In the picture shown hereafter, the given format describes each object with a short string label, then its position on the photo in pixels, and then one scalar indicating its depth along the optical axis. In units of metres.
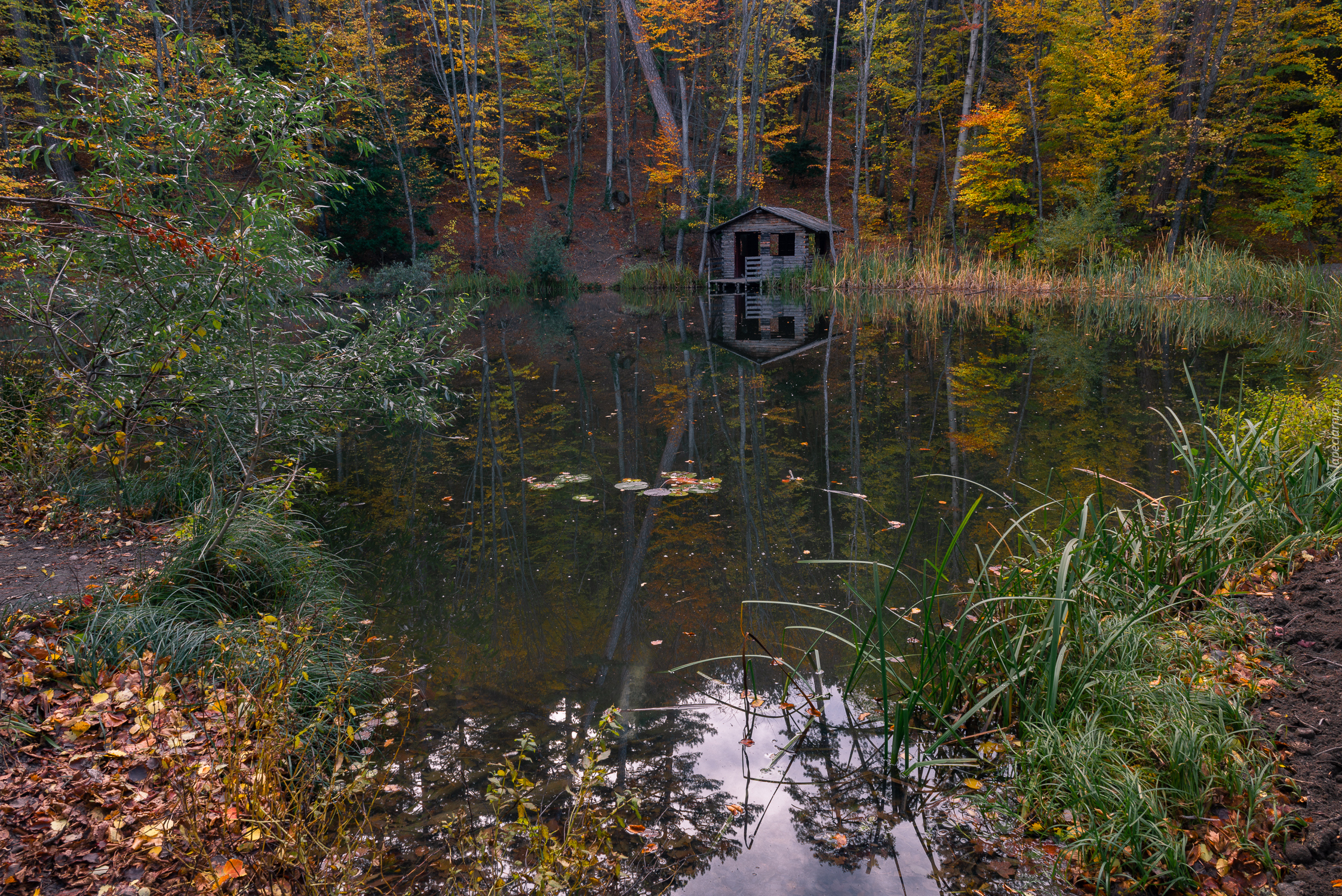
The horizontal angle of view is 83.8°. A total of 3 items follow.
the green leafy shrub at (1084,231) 22.08
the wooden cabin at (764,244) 27.58
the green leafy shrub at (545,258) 27.98
